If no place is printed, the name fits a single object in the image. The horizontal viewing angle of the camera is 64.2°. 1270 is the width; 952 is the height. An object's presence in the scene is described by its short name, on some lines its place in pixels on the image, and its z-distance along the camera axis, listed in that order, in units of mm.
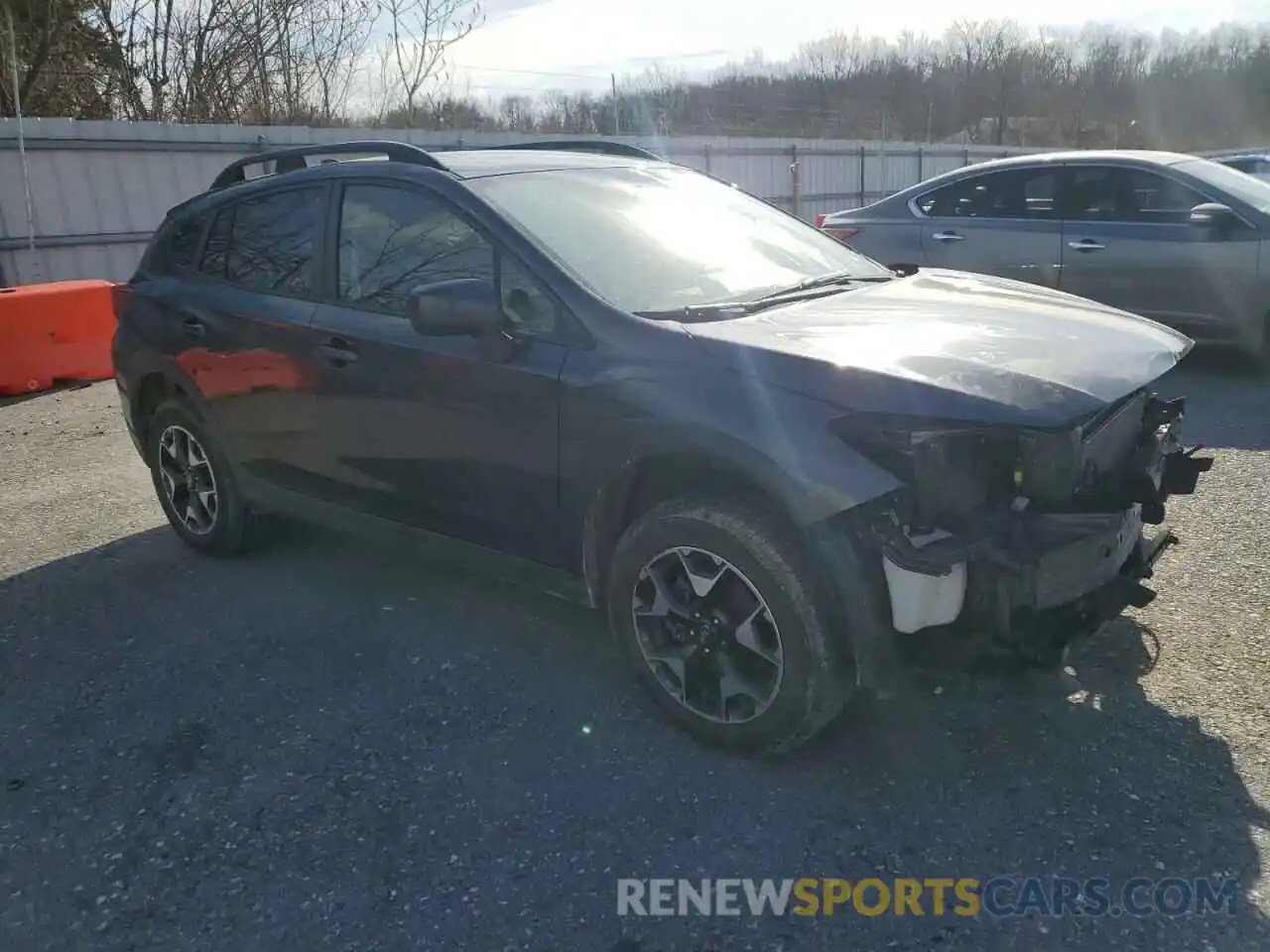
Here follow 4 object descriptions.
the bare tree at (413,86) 19188
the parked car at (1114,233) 6930
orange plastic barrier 8781
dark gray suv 2662
